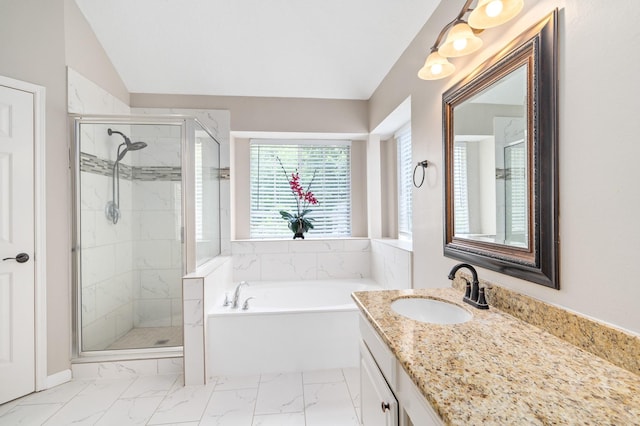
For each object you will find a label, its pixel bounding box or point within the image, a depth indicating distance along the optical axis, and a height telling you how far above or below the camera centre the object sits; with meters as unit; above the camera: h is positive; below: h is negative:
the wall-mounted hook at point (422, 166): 1.90 +0.32
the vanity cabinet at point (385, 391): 0.81 -0.61
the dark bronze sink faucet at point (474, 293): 1.21 -0.36
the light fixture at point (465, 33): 0.99 +0.72
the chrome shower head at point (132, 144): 2.48 +0.64
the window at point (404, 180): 2.94 +0.36
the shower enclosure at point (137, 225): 2.24 -0.08
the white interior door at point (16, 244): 1.83 -0.18
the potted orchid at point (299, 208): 3.22 +0.08
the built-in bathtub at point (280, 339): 2.13 -0.96
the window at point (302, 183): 3.36 +0.38
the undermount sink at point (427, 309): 1.30 -0.46
